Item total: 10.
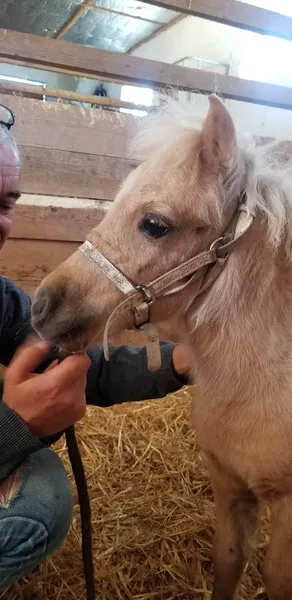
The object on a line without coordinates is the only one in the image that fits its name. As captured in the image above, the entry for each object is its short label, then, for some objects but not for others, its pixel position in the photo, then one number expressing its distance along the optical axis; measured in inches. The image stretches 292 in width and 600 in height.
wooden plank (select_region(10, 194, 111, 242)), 100.2
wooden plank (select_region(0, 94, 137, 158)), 99.7
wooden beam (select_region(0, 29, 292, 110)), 94.6
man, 42.4
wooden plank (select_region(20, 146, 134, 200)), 103.1
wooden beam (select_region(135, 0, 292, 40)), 103.4
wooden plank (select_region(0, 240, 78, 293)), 101.2
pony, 39.4
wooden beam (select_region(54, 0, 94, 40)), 287.3
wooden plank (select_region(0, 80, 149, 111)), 110.9
